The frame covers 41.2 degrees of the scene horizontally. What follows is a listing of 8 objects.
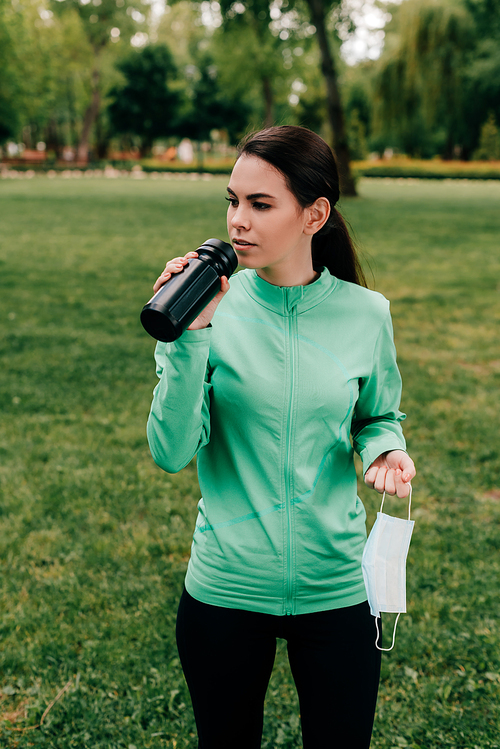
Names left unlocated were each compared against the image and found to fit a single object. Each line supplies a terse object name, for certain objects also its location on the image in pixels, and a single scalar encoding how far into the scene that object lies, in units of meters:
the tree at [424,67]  28.67
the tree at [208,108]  60.19
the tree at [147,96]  58.09
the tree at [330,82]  23.75
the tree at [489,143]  45.53
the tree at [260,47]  25.98
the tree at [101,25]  53.03
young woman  1.67
